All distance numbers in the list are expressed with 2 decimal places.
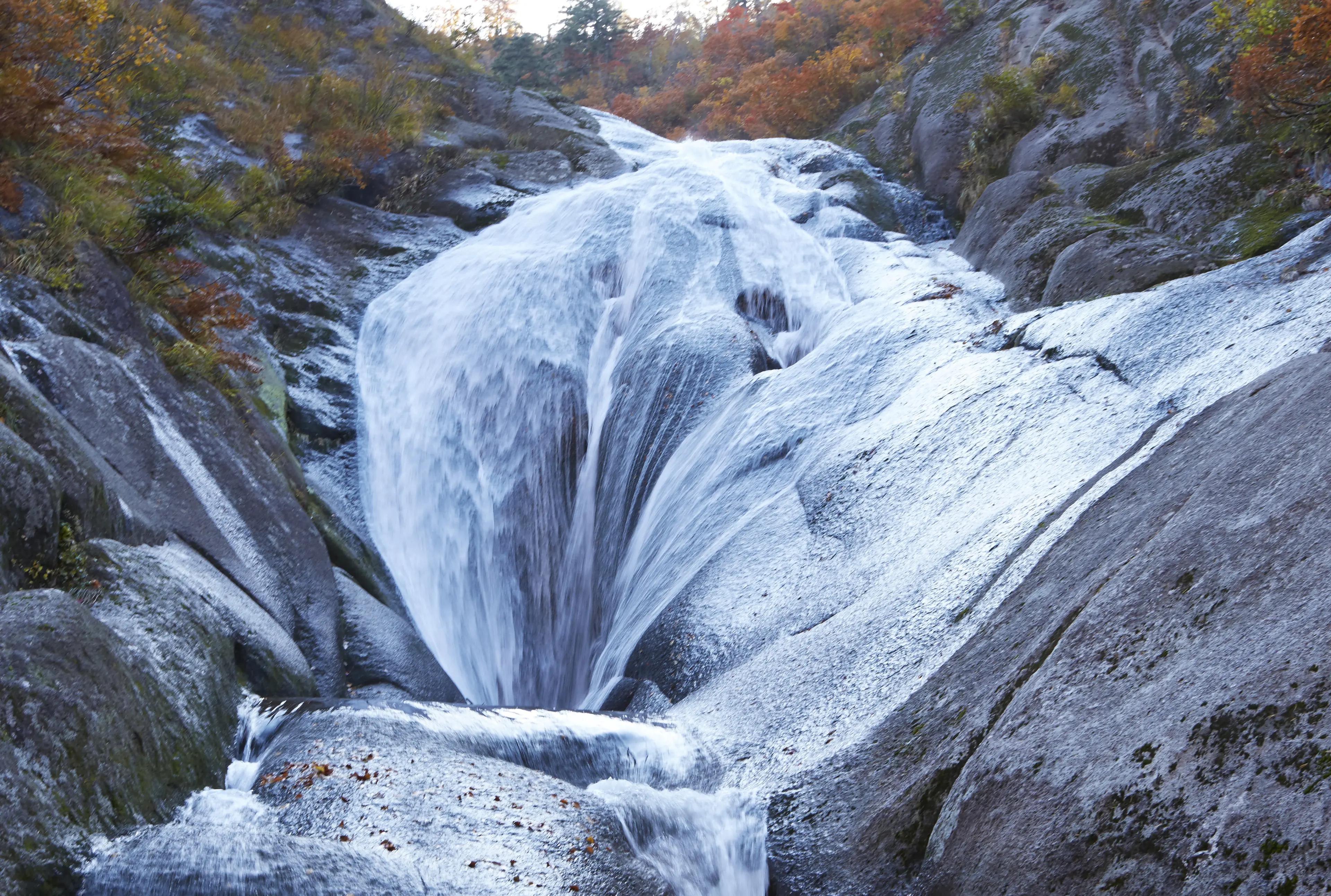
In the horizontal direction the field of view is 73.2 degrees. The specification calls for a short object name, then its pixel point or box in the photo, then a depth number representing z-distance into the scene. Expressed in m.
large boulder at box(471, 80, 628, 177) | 16.94
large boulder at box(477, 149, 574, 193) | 15.77
